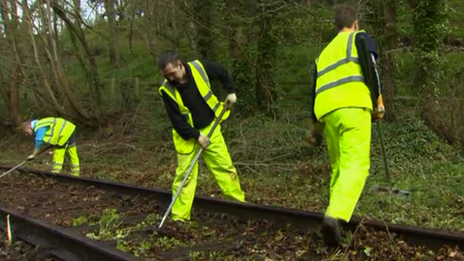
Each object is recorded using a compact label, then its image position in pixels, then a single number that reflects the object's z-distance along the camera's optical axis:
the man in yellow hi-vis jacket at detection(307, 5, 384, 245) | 4.41
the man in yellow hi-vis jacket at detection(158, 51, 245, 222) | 5.96
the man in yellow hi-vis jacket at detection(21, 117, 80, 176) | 11.10
